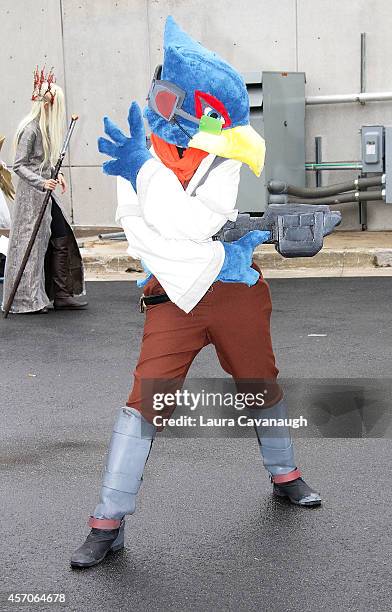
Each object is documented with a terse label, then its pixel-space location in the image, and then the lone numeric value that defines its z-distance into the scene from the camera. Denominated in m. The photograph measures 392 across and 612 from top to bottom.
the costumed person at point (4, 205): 10.78
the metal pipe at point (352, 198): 12.73
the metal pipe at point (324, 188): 12.64
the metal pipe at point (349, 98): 13.05
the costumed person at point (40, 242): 9.16
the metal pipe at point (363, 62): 13.09
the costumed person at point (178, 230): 4.15
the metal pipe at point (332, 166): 13.30
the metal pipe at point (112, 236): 13.12
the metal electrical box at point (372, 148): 12.20
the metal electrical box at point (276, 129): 12.59
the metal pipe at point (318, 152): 13.42
